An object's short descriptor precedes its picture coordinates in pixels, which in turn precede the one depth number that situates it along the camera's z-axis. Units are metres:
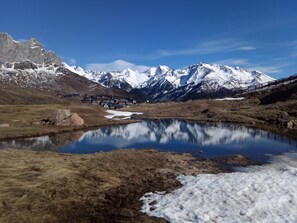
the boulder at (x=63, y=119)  60.04
